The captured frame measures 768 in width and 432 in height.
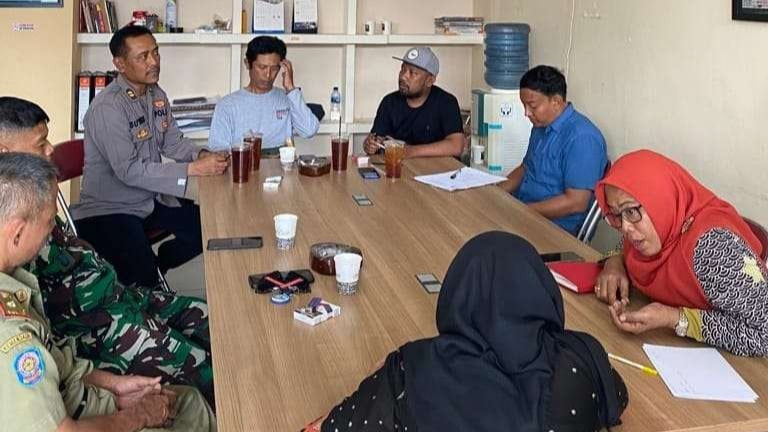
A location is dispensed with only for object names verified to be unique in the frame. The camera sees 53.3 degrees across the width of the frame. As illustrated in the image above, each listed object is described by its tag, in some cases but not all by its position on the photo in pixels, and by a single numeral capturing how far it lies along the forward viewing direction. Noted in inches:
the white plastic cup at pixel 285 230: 84.5
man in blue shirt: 120.3
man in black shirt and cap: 152.6
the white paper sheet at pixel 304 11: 184.2
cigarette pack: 66.2
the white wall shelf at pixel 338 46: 179.5
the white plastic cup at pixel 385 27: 191.5
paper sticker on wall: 164.4
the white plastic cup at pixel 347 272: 71.8
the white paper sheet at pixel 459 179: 117.3
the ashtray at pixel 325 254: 77.2
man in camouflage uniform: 77.9
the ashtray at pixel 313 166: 122.0
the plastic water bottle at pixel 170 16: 178.5
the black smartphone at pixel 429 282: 74.8
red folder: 74.9
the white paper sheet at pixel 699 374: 55.6
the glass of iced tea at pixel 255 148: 122.3
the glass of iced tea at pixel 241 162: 115.8
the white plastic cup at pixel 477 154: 167.0
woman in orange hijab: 61.4
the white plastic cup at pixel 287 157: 126.5
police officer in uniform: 118.6
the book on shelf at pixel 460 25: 192.5
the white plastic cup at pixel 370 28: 188.8
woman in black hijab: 44.2
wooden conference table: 53.7
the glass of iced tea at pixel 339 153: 126.6
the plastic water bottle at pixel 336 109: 186.5
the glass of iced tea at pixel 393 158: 121.6
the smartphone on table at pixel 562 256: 83.4
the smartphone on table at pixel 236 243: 85.9
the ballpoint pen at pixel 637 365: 58.7
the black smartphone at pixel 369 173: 122.6
